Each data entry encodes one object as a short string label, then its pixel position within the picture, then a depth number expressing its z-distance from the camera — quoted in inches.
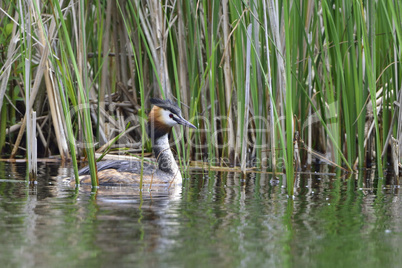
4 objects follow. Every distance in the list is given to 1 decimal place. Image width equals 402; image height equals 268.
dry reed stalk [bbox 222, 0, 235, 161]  508.4
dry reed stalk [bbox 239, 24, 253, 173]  432.1
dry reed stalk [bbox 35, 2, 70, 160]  460.3
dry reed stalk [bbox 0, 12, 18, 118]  490.9
